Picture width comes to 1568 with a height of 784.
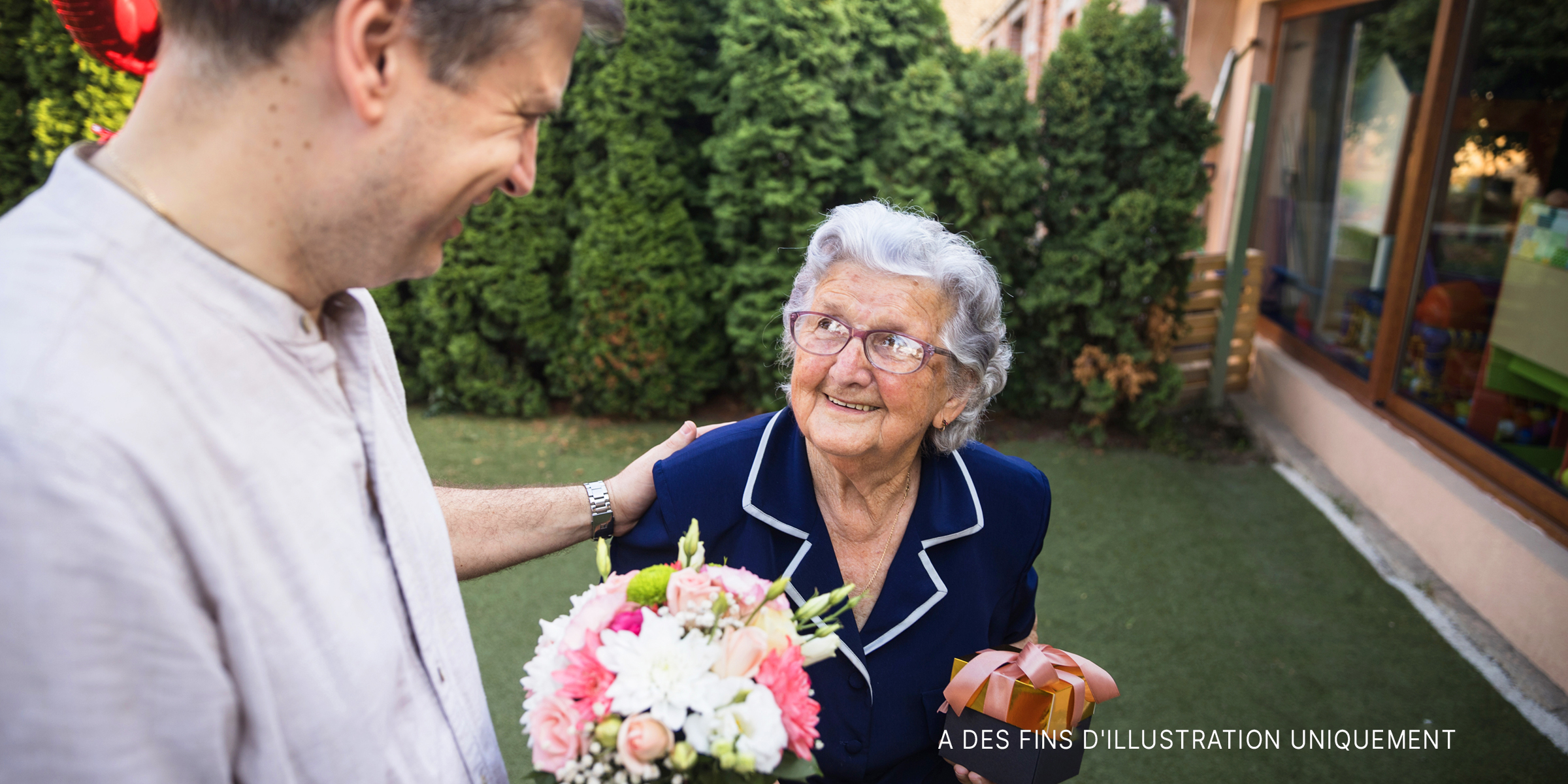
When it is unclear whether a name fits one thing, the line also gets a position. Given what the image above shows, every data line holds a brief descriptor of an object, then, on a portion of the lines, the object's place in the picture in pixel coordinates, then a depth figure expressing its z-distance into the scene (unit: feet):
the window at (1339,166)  19.53
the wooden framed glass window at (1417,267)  15.42
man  2.48
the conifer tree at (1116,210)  19.21
